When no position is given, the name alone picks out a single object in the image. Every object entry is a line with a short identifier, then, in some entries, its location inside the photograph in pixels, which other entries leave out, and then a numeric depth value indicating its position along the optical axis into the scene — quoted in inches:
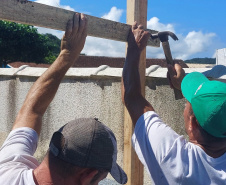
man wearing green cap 63.6
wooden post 98.1
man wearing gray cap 52.1
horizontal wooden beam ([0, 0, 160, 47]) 74.4
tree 820.6
